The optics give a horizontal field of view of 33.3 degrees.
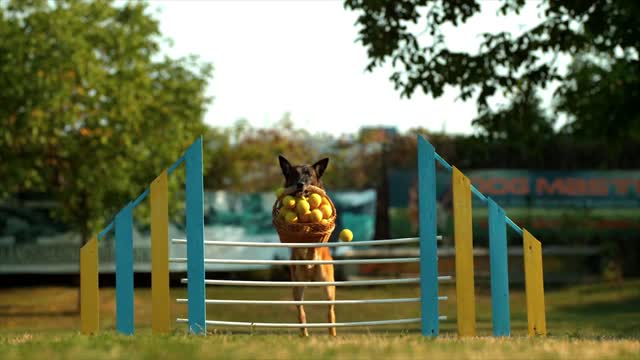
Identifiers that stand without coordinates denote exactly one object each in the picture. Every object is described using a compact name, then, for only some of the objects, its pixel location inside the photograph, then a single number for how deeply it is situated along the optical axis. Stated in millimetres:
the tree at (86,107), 27469
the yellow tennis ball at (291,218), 10336
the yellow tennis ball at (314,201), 10414
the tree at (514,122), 18328
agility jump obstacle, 9156
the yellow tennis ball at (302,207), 10328
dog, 10469
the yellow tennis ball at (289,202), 10375
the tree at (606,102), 16922
